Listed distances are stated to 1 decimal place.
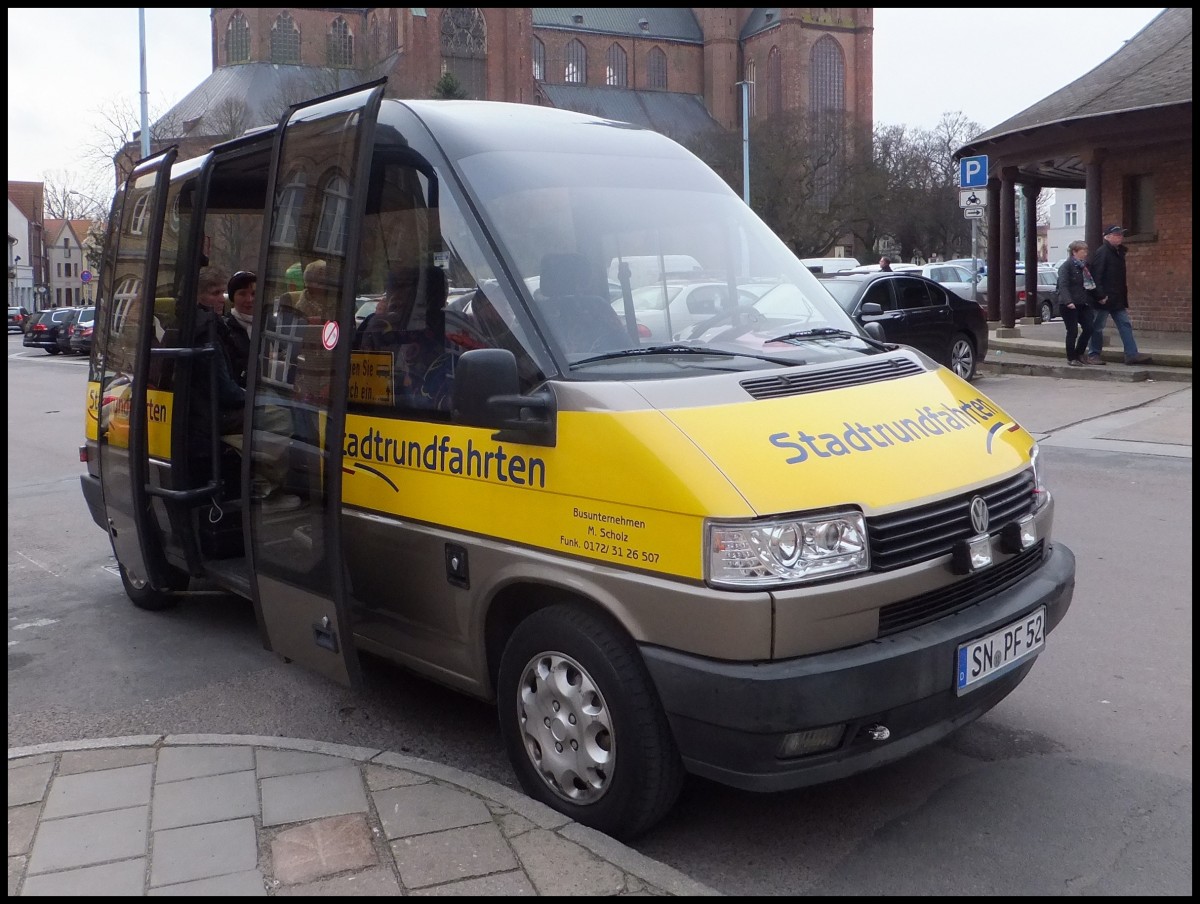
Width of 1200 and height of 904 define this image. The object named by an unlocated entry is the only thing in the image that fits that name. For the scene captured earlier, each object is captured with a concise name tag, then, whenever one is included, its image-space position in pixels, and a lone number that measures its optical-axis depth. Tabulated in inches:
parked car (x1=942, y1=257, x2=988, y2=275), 1516.7
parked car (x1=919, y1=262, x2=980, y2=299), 1275.8
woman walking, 659.4
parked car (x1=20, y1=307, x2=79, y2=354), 1679.4
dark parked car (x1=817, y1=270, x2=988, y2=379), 617.9
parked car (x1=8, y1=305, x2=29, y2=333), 2608.3
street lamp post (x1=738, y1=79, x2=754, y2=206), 2093.8
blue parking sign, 774.5
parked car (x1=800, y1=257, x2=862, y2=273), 1409.0
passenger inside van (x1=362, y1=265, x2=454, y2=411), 168.6
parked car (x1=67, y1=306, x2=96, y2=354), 1558.8
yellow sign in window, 178.1
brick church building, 2699.3
